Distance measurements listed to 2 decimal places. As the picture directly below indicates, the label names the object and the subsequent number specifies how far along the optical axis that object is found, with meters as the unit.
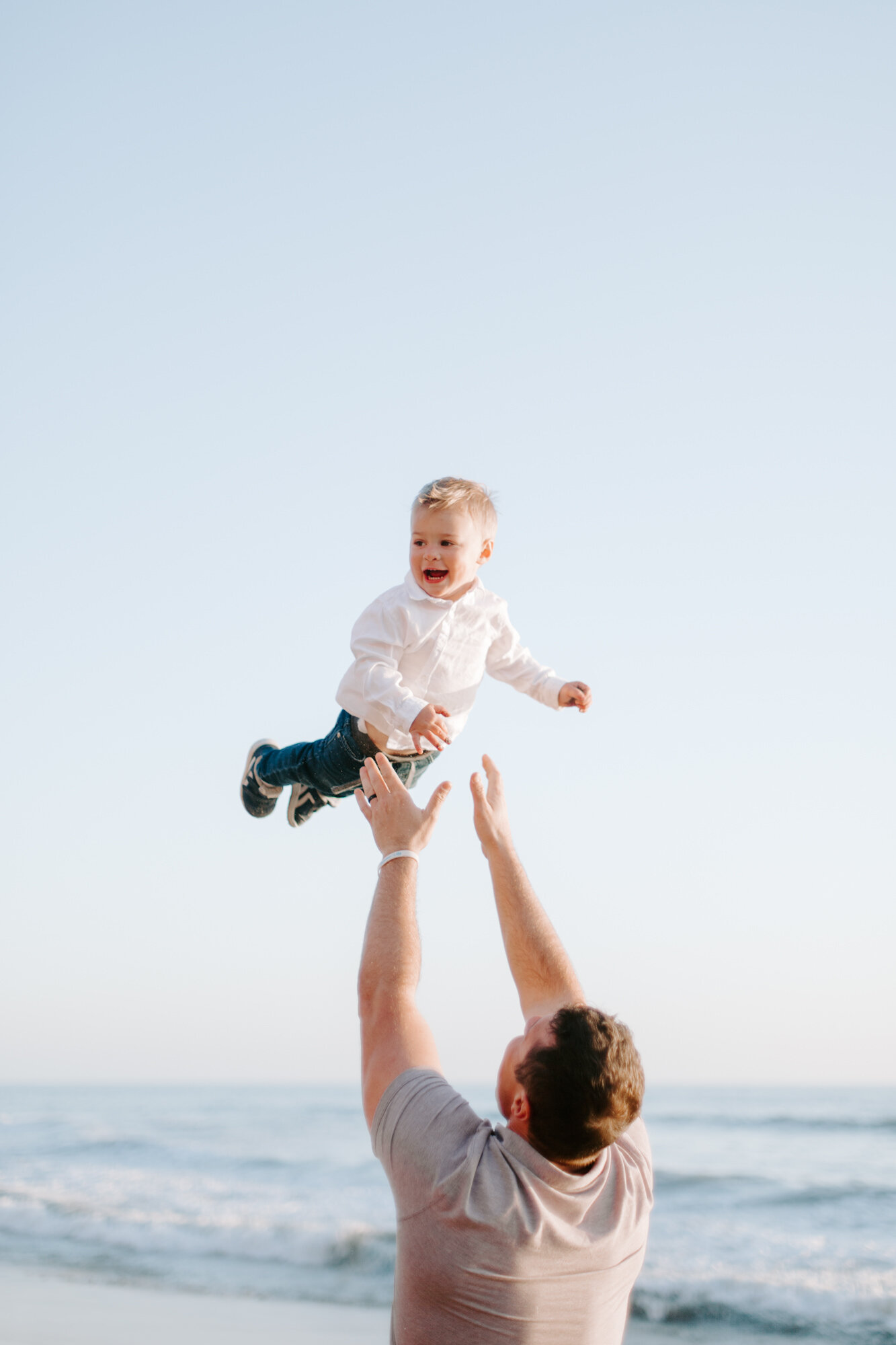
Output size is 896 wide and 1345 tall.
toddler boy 3.52
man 2.33
